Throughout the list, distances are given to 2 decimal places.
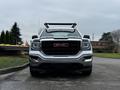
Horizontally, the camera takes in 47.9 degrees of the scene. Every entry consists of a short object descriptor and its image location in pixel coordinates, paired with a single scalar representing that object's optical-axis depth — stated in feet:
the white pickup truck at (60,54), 14.27
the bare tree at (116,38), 121.62
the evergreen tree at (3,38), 85.46
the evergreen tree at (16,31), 130.47
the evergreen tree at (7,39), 84.85
